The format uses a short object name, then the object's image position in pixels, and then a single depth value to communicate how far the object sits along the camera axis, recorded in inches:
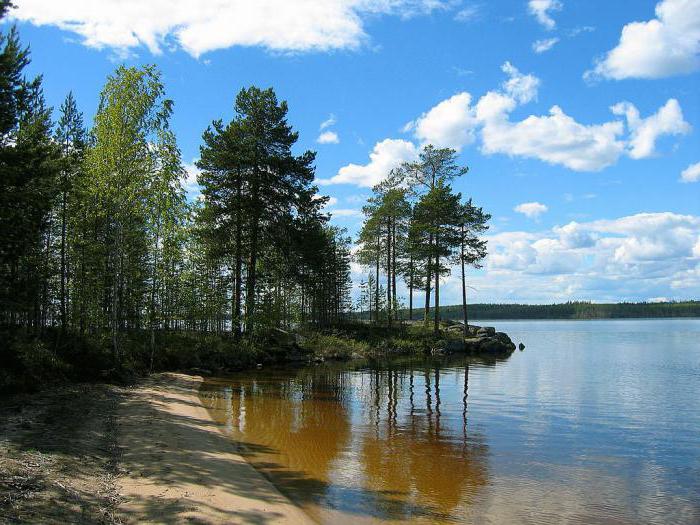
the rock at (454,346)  1688.0
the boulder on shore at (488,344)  1743.4
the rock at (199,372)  973.1
